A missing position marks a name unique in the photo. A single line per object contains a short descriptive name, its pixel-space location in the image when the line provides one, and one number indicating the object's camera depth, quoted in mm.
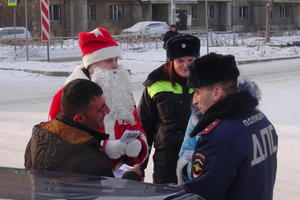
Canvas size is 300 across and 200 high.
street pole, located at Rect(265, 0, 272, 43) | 32888
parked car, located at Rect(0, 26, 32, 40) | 36375
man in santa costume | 3945
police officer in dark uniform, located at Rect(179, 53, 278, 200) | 2865
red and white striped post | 18953
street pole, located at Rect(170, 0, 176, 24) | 33606
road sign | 22459
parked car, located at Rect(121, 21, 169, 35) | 43125
